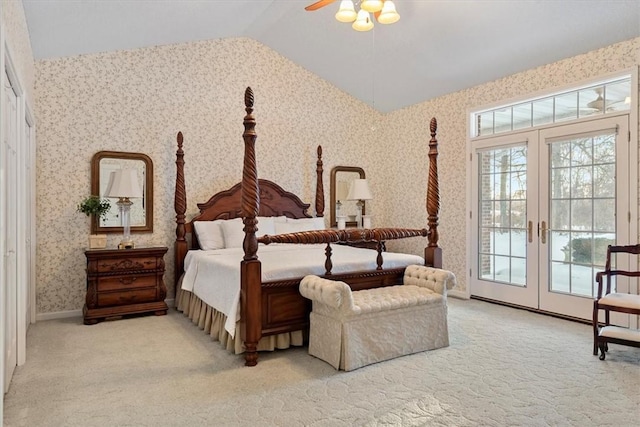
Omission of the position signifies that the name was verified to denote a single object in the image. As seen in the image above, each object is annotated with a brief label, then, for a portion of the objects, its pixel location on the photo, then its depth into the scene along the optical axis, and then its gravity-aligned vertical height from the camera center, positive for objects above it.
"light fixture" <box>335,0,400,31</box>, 3.23 +1.59
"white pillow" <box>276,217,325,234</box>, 5.38 -0.14
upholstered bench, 2.99 -0.80
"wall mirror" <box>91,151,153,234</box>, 4.67 +0.32
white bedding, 3.34 -0.45
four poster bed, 3.20 -0.44
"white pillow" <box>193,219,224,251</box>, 4.88 -0.24
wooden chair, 3.07 -0.72
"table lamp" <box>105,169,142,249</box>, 4.51 +0.24
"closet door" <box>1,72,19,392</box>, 2.69 -0.11
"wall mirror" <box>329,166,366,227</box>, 6.29 +0.32
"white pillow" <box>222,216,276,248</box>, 4.94 -0.20
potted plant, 4.44 +0.04
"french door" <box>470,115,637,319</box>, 4.08 +0.03
